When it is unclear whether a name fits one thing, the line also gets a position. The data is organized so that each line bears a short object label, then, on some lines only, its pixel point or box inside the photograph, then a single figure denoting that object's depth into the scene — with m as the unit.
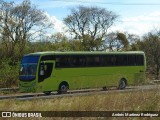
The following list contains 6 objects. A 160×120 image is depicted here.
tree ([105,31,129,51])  84.24
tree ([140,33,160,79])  64.24
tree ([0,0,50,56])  52.94
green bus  29.66
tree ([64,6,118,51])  72.56
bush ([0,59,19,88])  43.34
